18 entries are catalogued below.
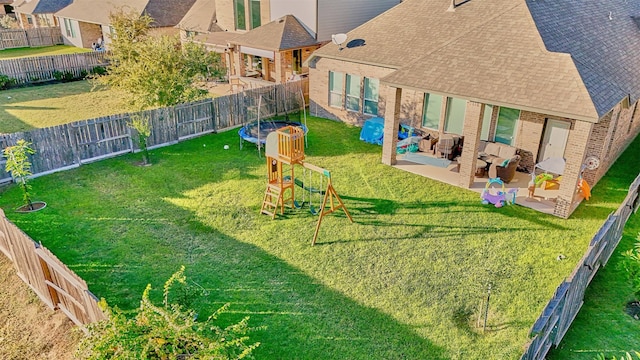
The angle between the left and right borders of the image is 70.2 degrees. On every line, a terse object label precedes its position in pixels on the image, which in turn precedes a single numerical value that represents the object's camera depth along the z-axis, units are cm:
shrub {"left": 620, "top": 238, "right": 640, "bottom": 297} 820
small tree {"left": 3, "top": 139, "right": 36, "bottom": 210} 1206
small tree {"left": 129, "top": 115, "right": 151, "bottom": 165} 1512
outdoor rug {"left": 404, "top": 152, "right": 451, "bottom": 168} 1539
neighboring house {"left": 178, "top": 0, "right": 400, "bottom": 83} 2272
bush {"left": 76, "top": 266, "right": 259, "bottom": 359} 520
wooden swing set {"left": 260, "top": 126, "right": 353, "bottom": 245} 1159
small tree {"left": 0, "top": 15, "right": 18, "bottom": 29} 4125
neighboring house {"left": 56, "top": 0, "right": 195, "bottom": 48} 3256
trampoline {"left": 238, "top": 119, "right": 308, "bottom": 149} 1689
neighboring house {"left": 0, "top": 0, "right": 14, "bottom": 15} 4745
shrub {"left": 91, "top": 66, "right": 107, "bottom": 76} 2804
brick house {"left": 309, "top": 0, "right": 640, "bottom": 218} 1252
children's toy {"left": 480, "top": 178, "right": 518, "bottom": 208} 1298
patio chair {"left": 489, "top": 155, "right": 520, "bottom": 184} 1423
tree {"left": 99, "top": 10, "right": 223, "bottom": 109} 1683
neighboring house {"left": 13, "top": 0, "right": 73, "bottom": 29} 3919
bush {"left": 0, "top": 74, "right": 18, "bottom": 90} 2478
